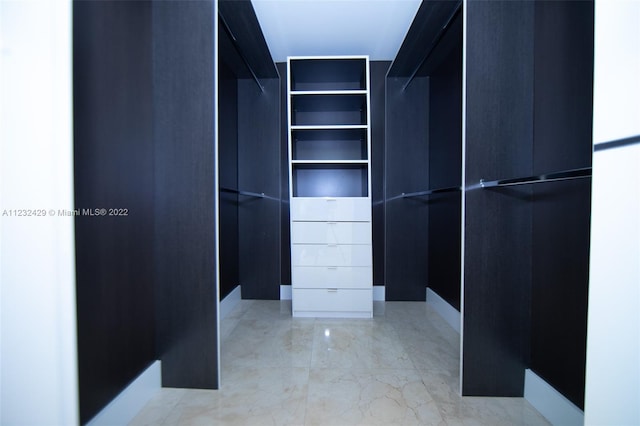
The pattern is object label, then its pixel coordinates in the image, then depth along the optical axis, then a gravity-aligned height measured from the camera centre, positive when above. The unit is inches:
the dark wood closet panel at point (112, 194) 37.3 +1.8
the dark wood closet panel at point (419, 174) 87.5 +11.6
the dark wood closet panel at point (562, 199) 40.4 +1.2
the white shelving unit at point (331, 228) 86.5 -6.9
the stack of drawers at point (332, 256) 86.4 -15.6
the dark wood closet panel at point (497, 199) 49.2 +1.3
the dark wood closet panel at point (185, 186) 51.1 +3.6
